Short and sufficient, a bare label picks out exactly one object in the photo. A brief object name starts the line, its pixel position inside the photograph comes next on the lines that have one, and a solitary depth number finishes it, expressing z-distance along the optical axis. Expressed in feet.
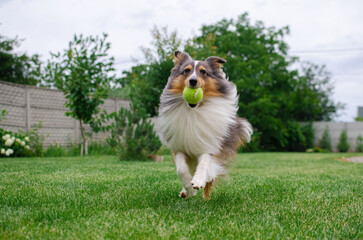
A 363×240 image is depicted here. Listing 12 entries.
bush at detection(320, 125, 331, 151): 80.18
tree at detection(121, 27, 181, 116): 44.04
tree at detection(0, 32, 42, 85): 62.23
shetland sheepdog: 12.69
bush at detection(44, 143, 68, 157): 38.40
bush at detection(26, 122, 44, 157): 36.88
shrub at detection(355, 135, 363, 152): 78.48
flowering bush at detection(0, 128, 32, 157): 32.56
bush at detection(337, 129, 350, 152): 78.69
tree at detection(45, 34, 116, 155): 35.37
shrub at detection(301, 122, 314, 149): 81.41
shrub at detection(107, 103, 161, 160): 30.76
